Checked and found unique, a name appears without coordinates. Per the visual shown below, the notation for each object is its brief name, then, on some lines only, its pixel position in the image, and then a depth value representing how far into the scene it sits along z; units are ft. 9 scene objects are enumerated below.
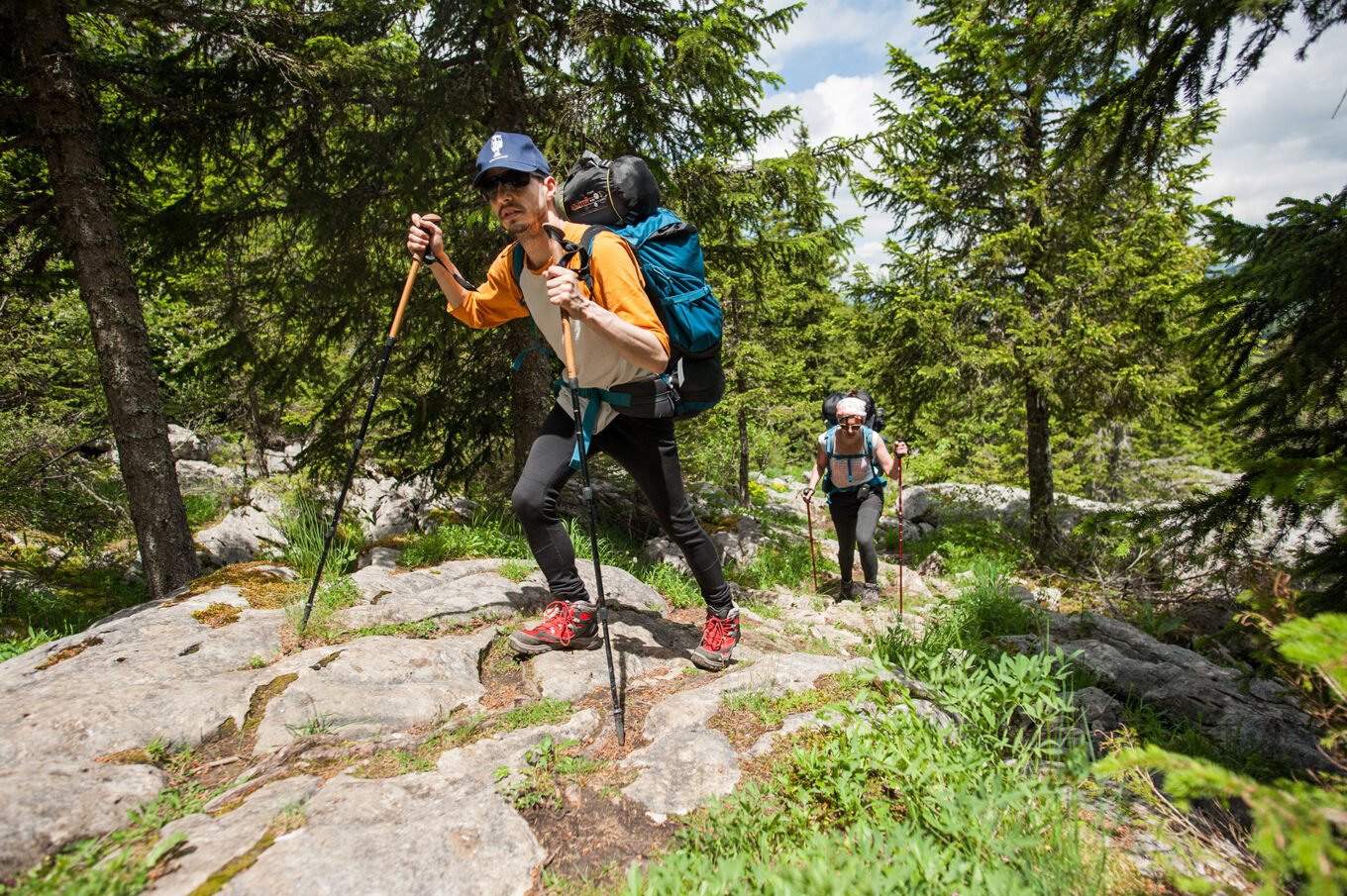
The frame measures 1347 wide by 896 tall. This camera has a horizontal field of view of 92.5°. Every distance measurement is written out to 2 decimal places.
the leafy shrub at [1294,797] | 3.94
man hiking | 10.42
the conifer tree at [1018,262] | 31.76
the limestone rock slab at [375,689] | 9.89
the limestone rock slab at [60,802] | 6.43
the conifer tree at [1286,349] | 11.30
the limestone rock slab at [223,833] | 6.34
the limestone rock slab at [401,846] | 6.49
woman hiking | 23.26
